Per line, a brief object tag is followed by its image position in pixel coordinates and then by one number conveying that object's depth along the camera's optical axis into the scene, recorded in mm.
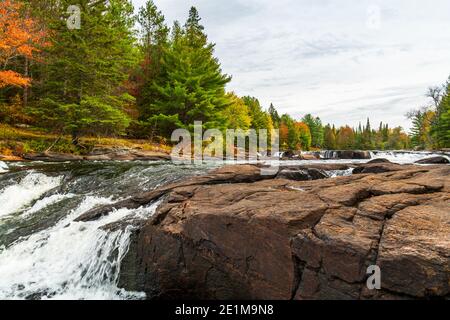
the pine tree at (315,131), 101375
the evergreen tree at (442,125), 46281
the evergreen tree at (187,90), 27281
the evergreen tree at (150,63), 30328
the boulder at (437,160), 19406
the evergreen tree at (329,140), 103825
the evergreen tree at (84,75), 20375
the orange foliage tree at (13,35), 21250
